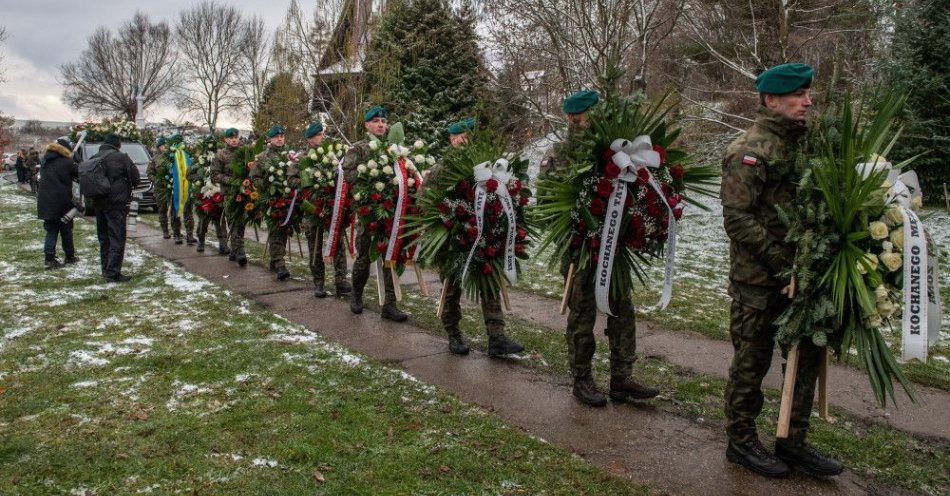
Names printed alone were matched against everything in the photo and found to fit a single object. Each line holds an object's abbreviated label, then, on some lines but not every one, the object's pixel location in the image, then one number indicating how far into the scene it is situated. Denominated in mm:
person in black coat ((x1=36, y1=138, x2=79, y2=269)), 10305
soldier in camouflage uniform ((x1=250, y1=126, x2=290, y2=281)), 9773
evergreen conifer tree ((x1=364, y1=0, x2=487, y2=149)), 17250
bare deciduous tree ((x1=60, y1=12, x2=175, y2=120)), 54938
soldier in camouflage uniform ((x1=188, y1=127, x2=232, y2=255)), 11938
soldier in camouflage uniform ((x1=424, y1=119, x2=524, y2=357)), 5977
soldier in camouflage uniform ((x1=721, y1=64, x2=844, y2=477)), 3699
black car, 19516
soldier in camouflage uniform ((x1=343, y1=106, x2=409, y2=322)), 7305
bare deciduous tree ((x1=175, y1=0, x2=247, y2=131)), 47656
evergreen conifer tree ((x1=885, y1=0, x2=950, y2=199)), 12984
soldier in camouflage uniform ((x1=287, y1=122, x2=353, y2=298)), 8523
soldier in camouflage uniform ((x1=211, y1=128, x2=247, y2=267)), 10914
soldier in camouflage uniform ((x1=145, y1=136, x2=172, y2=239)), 13734
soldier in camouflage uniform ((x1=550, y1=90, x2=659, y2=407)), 4836
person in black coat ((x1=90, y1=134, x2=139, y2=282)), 9336
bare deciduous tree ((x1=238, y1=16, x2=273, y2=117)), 28762
